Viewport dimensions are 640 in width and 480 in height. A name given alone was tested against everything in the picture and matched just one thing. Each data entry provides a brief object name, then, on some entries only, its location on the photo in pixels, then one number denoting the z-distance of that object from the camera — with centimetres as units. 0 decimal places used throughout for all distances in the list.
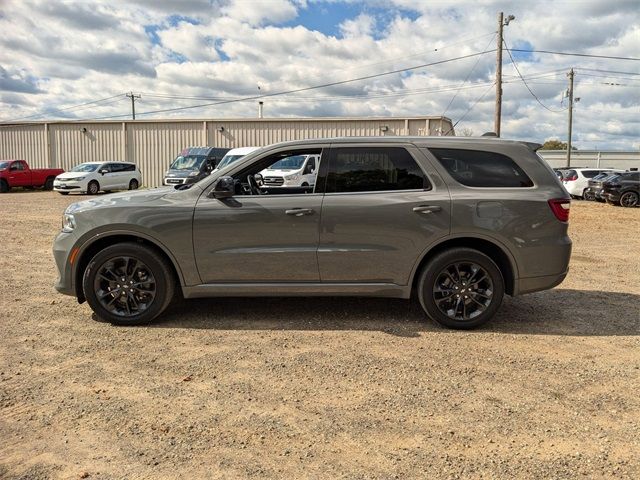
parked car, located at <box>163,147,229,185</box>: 2217
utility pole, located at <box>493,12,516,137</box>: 2572
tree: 9840
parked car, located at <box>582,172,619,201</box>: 2222
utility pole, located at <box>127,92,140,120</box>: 6431
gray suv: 479
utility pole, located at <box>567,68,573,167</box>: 4359
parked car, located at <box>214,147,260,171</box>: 1880
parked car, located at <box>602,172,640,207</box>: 2034
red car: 2641
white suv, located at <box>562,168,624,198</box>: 2450
